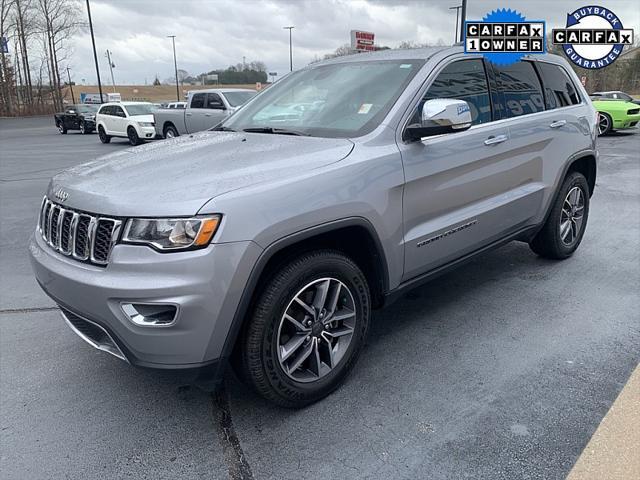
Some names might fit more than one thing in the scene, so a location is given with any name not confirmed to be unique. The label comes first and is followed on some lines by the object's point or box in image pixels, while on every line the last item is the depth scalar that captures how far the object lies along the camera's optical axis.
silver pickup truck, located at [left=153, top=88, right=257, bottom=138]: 14.68
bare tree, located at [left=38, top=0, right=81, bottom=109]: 51.28
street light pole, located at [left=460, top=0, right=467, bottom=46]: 18.20
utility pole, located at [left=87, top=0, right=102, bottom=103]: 40.41
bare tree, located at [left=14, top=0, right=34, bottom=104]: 48.83
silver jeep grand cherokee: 2.24
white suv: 18.89
